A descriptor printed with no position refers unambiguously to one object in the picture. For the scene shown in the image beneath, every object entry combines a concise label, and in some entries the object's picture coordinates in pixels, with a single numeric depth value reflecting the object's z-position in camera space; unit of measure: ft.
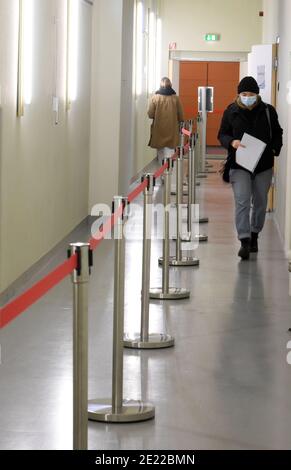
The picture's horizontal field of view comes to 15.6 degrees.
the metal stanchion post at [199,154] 73.79
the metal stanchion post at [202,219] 44.93
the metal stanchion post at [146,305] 22.02
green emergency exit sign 89.04
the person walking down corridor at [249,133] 33.91
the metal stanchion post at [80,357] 12.92
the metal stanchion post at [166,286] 27.25
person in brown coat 65.10
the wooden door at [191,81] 106.01
